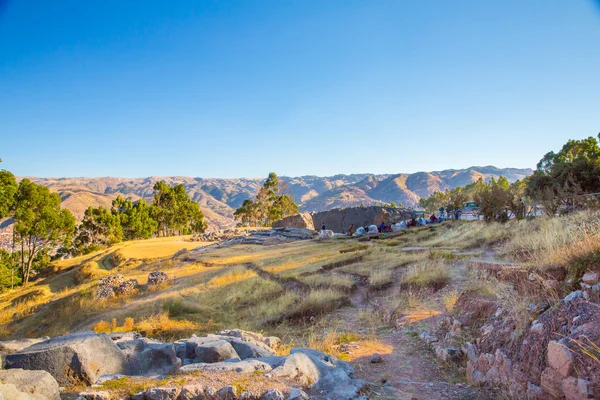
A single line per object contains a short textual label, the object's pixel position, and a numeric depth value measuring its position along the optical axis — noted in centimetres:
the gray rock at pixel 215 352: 572
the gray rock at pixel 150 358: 542
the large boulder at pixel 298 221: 4422
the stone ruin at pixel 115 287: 1583
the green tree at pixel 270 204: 6894
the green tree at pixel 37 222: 3741
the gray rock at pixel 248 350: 629
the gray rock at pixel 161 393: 398
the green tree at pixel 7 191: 3121
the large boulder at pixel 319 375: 463
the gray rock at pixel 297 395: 408
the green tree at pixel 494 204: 2271
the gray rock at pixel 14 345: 601
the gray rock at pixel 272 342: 768
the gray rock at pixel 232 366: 481
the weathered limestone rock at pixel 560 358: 378
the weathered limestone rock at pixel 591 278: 502
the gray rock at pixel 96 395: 391
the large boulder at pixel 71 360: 473
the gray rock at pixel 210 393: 405
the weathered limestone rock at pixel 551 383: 384
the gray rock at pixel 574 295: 478
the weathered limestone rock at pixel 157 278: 1742
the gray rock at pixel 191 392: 403
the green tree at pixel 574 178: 1833
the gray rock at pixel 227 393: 404
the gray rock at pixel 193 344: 612
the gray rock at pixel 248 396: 404
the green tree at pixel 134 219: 6062
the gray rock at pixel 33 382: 388
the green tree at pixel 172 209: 6662
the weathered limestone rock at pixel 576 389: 346
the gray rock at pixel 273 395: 402
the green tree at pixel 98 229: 5556
